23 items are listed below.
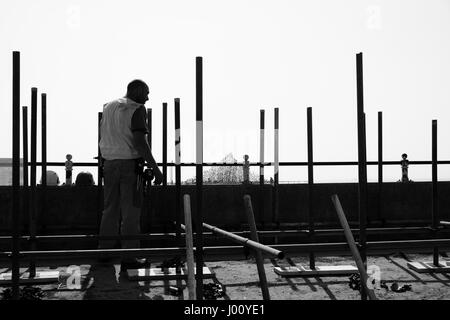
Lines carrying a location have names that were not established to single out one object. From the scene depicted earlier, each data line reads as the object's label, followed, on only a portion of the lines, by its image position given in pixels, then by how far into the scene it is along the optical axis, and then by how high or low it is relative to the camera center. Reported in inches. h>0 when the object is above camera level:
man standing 217.9 +2.1
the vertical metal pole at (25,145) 214.5 +8.9
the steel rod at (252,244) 118.6 -20.6
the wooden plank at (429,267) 219.0 -43.3
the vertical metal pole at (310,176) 227.6 -5.6
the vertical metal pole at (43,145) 247.0 +9.2
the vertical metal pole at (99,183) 253.4 -9.0
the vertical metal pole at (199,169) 139.4 -1.4
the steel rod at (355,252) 141.9 -25.6
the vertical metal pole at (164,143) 251.9 +10.0
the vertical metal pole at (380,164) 324.2 -1.4
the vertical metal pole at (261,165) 299.9 -1.4
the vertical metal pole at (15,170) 143.7 -1.3
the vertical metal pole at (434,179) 231.1 -7.4
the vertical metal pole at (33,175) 204.6 -3.9
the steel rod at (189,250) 127.9 -22.3
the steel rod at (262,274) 150.4 -31.2
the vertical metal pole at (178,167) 202.2 -1.2
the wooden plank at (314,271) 208.7 -42.8
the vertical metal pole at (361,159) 162.4 +1.0
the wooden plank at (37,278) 192.7 -41.5
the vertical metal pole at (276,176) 290.2 -7.2
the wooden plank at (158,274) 199.6 -41.7
